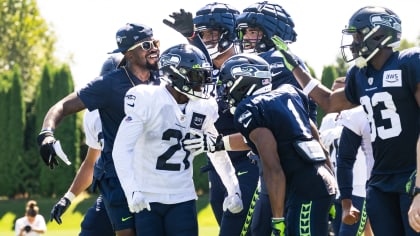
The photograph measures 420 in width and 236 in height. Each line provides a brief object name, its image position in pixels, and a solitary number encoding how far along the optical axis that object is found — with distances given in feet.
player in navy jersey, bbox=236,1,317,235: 48.42
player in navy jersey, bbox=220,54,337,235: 39.96
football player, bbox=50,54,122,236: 49.83
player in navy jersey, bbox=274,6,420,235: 40.55
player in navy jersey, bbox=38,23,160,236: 45.70
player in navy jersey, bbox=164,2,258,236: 49.06
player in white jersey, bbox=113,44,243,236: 42.73
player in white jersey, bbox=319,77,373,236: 55.98
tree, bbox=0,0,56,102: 308.19
